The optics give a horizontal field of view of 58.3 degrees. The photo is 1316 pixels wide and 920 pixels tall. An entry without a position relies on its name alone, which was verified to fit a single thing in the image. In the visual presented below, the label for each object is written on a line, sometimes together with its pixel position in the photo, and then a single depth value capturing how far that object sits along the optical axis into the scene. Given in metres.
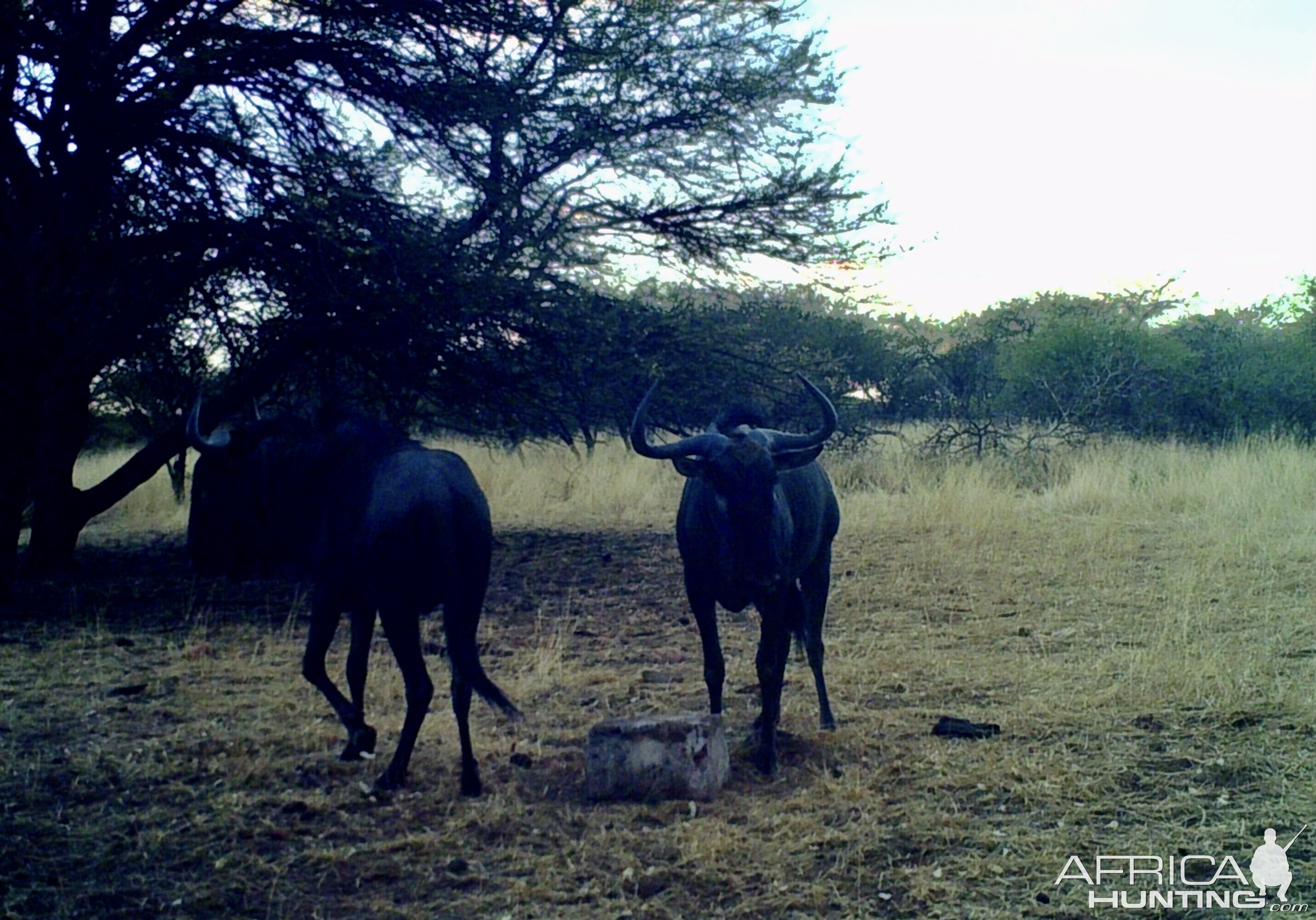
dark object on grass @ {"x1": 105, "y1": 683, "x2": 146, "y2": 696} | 6.38
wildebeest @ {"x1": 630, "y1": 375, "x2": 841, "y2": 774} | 4.82
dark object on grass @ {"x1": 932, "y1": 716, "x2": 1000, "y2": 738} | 5.33
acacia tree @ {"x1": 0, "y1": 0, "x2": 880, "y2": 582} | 8.59
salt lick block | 4.57
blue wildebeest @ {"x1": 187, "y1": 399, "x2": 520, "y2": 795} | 4.79
